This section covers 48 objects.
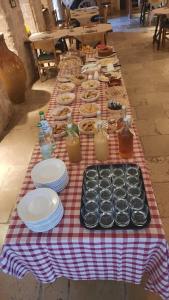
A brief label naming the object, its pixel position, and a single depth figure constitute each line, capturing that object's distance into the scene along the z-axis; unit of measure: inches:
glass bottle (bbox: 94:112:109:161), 53.8
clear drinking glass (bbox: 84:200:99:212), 43.9
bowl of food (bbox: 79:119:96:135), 65.8
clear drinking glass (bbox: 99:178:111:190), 47.1
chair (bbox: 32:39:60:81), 179.2
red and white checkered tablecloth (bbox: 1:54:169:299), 40.7
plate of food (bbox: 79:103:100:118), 73.0
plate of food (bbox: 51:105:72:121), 73.6
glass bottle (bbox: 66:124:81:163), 54.5
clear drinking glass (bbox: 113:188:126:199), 45.0
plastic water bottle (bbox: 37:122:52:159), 57.6
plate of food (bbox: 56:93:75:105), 81.4
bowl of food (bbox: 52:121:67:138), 66.6
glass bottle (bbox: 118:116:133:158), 53.3
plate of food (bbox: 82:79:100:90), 89.1
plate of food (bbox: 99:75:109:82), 93.1
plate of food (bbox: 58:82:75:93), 89.7
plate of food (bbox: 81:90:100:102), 81.0
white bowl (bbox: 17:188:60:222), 43.1
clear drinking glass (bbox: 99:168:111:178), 49.7
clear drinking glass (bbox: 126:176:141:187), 46.6
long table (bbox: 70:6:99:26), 265.3
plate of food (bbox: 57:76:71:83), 98.2
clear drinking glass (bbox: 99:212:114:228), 41.4
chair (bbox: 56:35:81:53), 199.3
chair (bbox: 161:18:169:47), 206.7
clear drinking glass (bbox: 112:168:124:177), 49.4
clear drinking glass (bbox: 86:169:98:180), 49.9
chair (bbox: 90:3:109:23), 286.1
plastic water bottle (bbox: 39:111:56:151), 58.1
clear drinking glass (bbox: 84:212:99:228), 41.9
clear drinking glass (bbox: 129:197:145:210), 42.8
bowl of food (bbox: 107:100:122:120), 71.9
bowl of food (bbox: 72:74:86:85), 95.2
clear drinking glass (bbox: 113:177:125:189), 46.8
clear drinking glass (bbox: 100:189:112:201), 45.0
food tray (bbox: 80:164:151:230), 41.6
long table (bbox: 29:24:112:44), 184.3
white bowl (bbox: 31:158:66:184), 50.6
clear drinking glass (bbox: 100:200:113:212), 43.4
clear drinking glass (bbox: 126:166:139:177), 49.1
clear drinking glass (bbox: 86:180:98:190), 47.6
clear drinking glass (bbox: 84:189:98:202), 45.5
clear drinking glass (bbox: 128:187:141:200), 44.8
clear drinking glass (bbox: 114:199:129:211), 42.9
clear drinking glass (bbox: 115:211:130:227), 41.1
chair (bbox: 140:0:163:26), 273.7
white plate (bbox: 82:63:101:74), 102.0
